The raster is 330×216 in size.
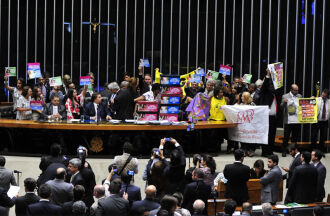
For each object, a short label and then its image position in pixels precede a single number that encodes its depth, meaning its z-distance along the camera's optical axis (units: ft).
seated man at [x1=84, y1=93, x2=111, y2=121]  50.91
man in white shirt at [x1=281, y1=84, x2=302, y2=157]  53.72
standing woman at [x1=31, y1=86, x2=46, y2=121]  51.88
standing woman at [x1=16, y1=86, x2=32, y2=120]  51.93
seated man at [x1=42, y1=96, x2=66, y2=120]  50.26
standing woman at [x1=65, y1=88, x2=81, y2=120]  52.21
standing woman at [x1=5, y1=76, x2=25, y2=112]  53.98
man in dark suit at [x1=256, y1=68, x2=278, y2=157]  52.90
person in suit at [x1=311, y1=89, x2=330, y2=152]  54.24
